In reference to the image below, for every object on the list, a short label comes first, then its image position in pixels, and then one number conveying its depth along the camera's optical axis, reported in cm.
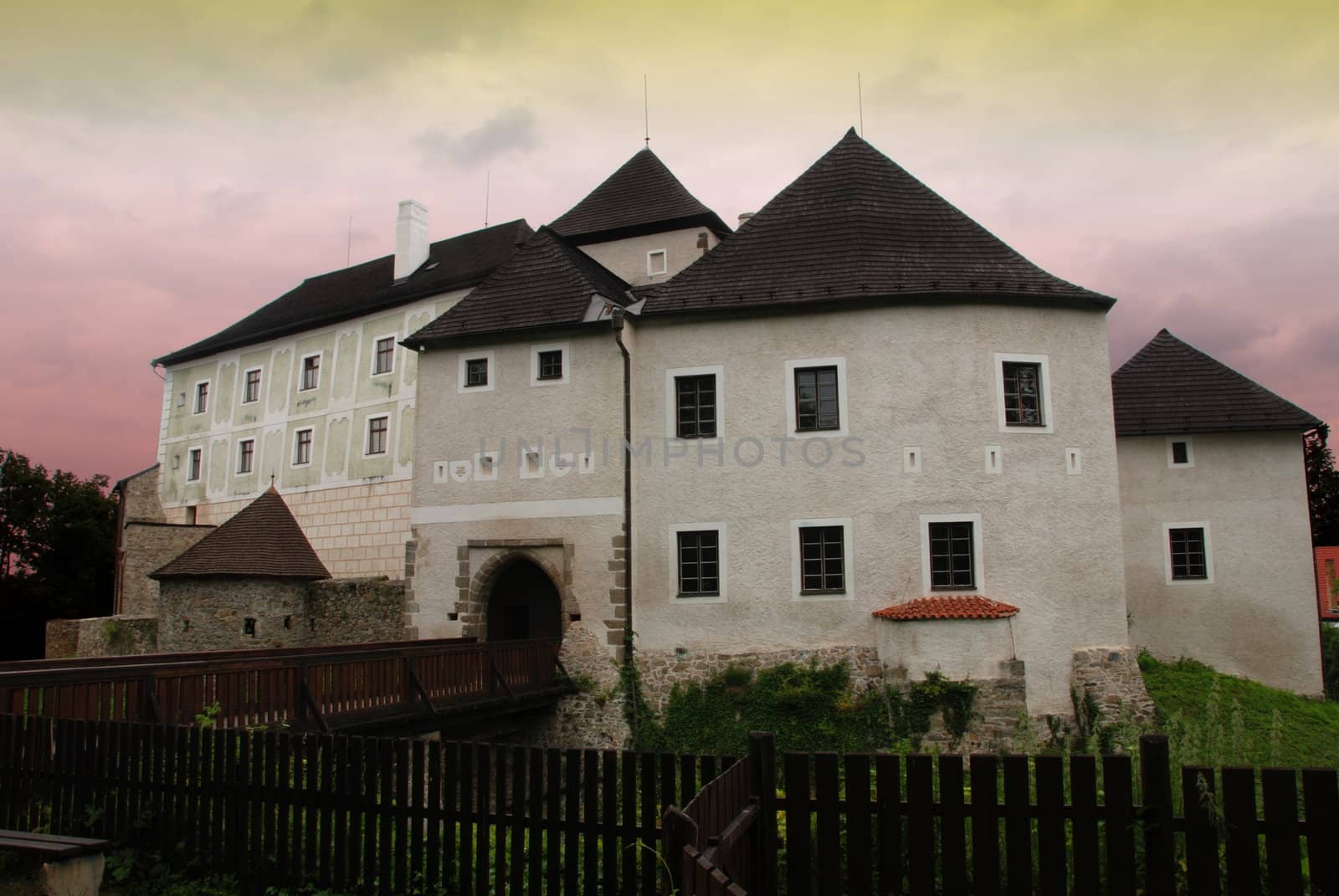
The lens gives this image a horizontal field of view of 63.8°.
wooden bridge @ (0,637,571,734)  882
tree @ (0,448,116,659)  4497
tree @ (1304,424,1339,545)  4653
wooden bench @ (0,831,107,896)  644
